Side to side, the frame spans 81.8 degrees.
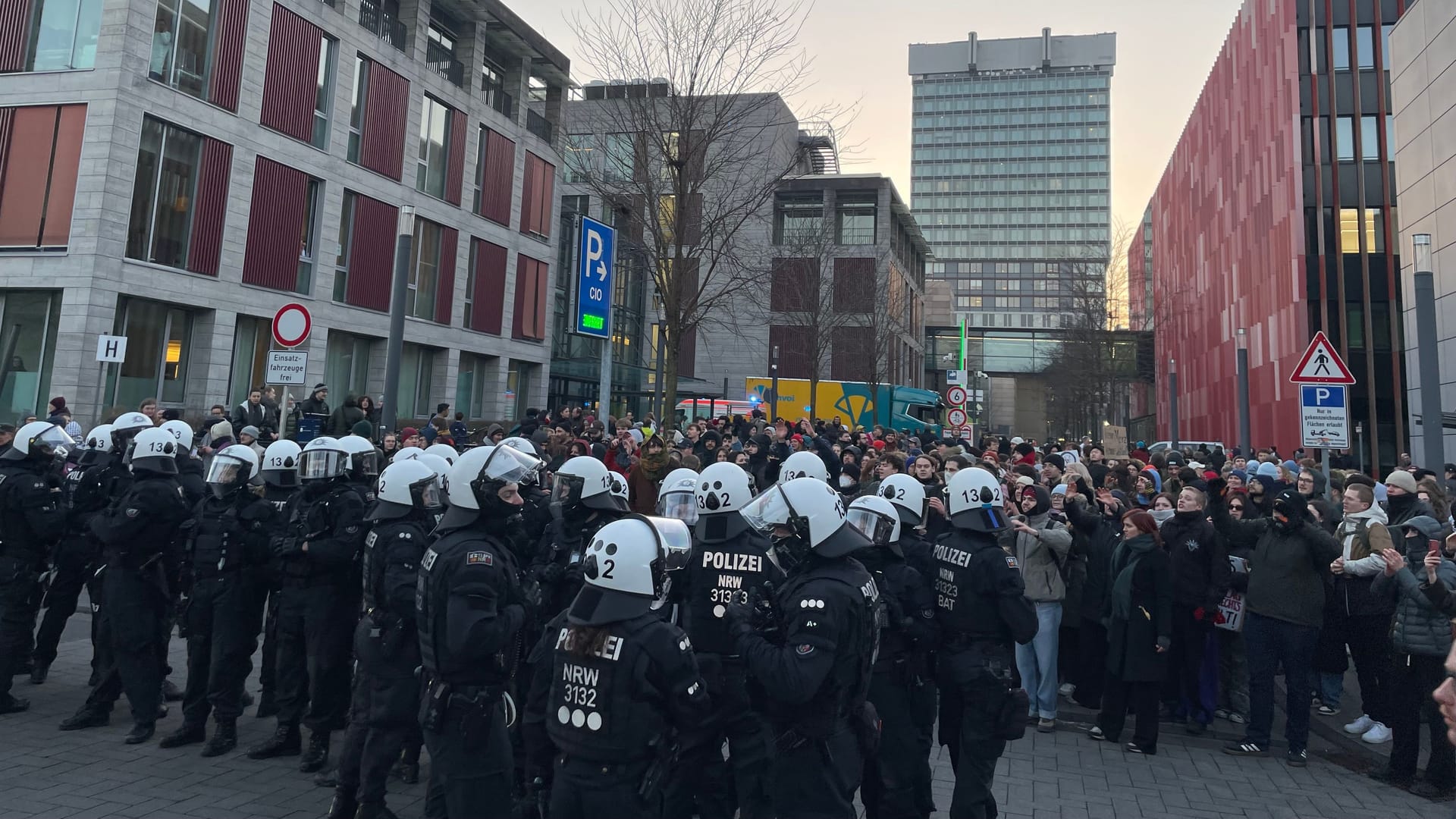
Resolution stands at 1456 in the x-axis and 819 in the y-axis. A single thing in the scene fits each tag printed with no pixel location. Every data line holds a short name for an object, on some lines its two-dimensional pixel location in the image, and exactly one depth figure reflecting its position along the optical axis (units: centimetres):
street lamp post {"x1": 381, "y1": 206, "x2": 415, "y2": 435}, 1341
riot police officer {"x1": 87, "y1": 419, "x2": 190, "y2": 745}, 621
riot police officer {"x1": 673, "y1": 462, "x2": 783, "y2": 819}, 399
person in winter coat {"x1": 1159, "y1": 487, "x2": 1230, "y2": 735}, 729
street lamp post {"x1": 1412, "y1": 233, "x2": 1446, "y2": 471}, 1090
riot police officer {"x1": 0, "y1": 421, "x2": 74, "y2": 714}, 671
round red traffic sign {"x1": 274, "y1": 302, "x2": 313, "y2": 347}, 1160
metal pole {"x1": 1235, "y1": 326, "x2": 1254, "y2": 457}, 1694
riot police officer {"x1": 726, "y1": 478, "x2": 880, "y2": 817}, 362
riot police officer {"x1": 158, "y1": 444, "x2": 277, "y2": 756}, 615
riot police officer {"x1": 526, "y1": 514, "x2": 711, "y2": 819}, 326
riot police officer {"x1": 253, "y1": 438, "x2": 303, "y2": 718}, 639
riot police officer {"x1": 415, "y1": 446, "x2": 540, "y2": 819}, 396
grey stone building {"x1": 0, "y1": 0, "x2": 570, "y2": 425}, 1806
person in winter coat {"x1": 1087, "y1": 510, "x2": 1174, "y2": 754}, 696
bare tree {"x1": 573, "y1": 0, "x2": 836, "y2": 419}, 1630
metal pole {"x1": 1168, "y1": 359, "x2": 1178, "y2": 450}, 2778
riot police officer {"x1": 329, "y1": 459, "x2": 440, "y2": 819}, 460
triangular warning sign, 1110
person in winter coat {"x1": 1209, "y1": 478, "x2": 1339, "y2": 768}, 672
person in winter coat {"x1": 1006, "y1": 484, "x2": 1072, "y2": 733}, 750
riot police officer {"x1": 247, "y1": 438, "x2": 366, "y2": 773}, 575
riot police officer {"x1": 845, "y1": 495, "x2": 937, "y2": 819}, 469
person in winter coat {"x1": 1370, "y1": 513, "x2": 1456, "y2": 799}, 600
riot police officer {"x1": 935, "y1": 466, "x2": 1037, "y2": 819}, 480
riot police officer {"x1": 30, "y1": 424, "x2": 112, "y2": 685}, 714
